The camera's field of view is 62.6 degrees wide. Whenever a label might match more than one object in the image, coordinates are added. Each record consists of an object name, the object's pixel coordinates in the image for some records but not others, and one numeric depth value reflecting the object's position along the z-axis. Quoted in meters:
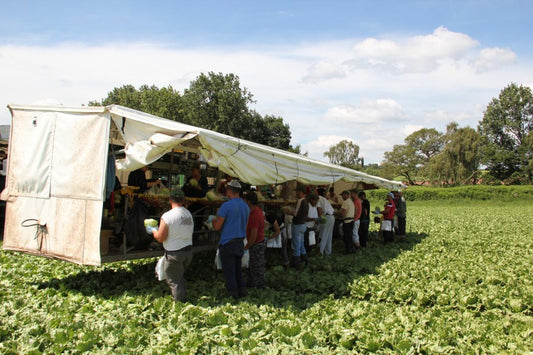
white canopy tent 6.78
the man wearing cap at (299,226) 10.19
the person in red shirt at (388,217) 14.70
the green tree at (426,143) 90.06
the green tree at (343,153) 105.81
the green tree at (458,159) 59.66
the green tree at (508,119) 73.62
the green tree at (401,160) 86.81
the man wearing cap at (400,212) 16.34
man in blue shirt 7.05
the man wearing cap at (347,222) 12.80
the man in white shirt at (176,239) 6.41
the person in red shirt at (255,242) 7.82
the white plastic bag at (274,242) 9.82
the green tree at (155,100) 47.00
